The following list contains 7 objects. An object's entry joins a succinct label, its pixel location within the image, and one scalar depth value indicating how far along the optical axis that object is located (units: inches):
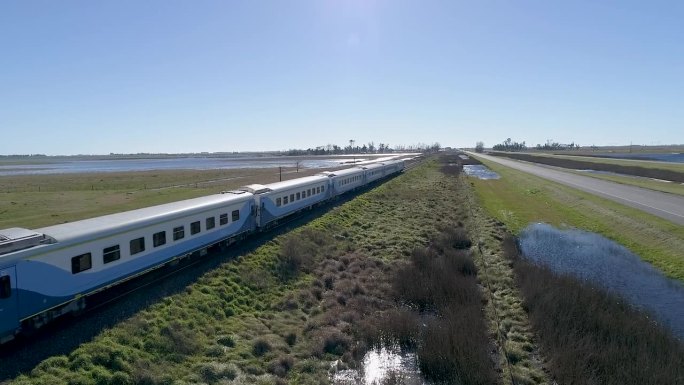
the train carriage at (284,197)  1123.3
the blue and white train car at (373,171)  2450.8
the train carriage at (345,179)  1804.1
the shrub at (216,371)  506.5
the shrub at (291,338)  633.6
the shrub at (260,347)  587.5
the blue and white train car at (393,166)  3105.3
